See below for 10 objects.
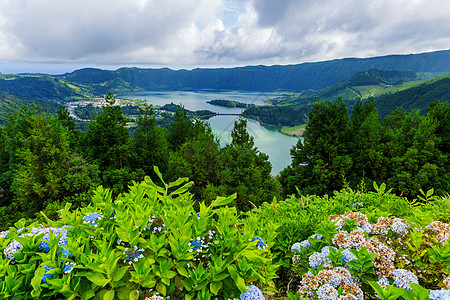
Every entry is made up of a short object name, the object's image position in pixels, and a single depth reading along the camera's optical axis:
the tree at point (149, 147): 27.31
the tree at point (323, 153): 21.31
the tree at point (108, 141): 24.99
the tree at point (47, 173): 16.95
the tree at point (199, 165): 21.73
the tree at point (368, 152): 20.91
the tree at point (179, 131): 35.59
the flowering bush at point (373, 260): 1.91
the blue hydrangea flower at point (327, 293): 1.77
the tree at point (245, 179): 18.53
